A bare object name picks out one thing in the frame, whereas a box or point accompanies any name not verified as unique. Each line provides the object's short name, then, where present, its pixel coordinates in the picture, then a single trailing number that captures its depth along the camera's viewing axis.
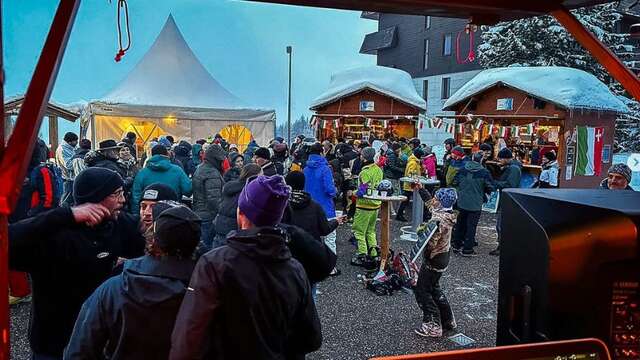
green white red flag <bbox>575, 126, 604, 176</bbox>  13.77
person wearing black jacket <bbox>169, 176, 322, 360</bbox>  2.00
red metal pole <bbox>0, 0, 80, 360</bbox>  1.29
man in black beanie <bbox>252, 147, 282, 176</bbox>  6.57
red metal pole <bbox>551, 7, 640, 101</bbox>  2.12
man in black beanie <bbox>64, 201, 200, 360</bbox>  2.02
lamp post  20.16
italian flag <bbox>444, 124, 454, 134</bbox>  16.37
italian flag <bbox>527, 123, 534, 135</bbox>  14.30
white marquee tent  15.25
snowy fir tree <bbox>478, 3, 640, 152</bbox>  18.78
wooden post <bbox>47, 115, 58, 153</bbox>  12.12
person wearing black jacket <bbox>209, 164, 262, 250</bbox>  4.75
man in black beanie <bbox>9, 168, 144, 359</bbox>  2.39
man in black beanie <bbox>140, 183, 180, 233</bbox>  3.38
